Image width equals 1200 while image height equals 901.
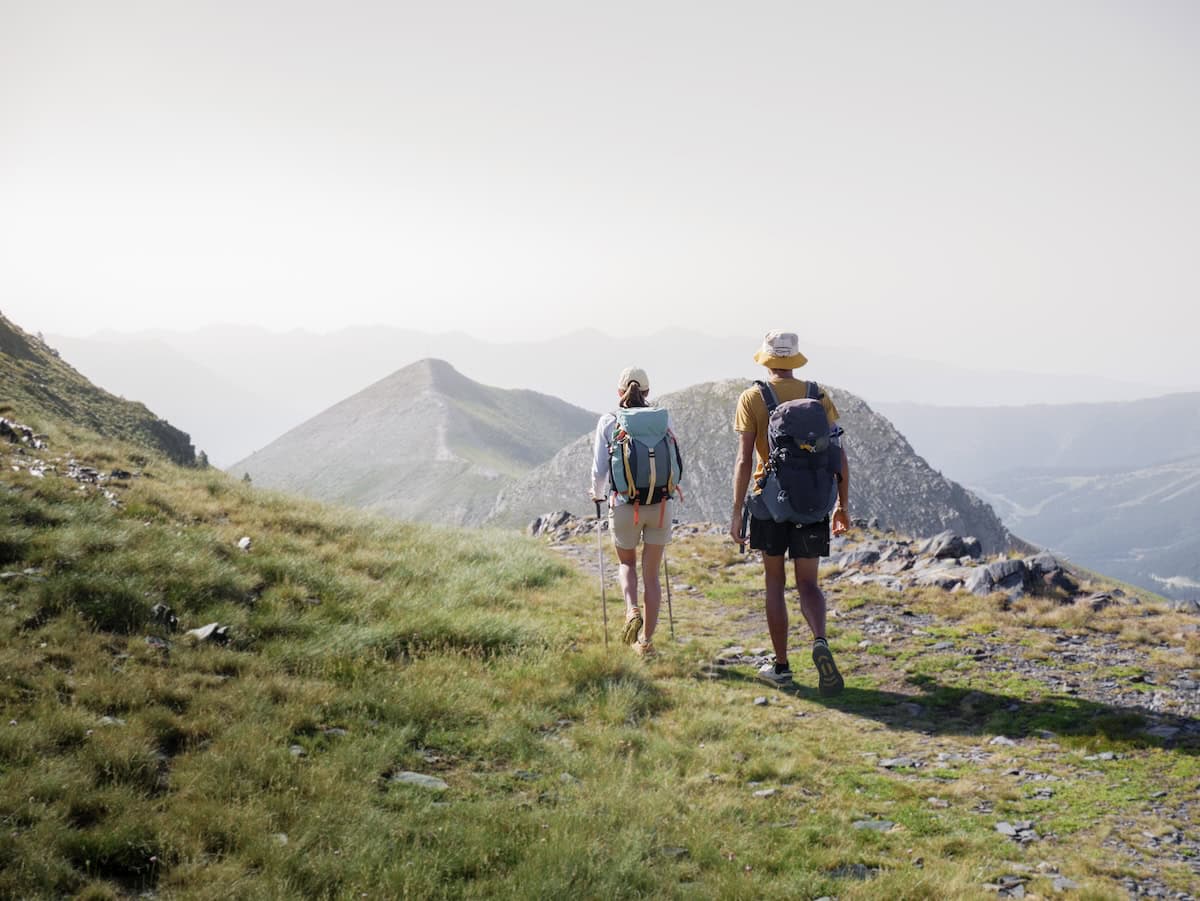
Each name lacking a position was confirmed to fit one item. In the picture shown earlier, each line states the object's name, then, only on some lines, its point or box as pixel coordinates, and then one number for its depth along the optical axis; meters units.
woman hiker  8.73
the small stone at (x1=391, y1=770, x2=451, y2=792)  5.42
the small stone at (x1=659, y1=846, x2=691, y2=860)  4.83
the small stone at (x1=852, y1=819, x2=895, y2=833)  5.35
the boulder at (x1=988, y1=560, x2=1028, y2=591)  11.45
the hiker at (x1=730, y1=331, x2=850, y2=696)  7.53
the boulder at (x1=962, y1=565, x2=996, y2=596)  11.55
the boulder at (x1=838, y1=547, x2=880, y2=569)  14.27
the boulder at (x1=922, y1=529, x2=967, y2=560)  13.87
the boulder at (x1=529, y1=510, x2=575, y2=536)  22.08
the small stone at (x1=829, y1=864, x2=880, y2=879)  4.68
